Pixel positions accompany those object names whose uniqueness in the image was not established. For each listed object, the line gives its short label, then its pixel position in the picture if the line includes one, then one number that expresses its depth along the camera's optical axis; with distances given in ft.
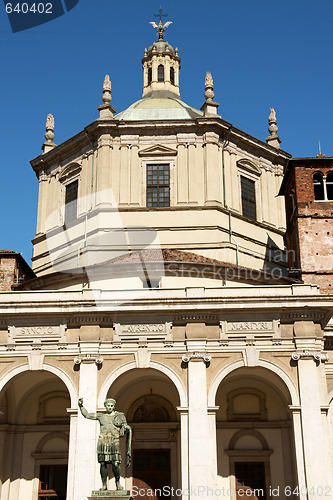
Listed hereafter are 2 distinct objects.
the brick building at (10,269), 89.61
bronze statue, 50.90
